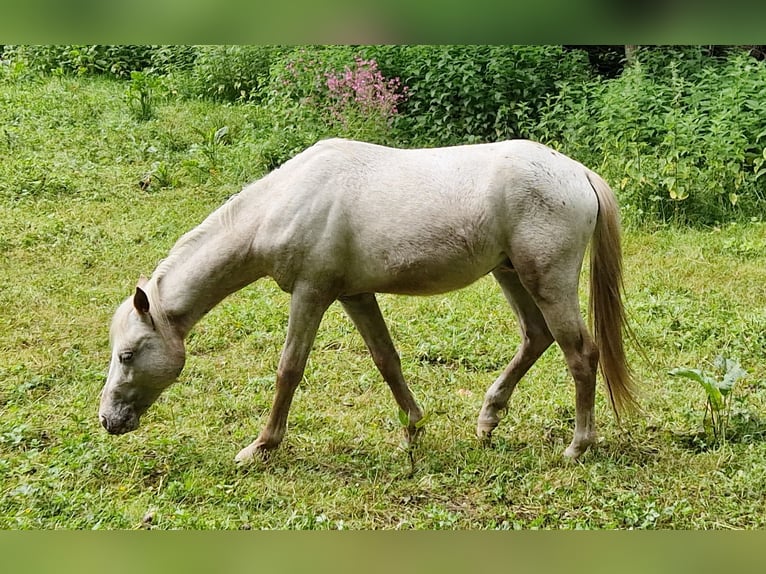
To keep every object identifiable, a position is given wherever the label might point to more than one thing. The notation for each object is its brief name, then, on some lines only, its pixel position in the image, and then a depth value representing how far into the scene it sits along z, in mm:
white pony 3803
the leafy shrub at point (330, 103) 8695
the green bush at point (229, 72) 11133
